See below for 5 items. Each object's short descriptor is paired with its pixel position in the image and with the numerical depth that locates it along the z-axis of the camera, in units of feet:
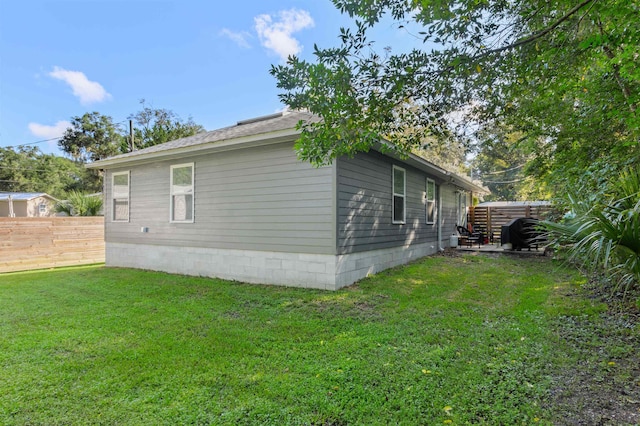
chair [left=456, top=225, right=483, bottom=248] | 40.04
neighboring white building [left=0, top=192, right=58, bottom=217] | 59.77
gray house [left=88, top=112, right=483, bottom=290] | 19.54
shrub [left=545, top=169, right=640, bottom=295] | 9.16
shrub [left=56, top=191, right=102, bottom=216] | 38.63
